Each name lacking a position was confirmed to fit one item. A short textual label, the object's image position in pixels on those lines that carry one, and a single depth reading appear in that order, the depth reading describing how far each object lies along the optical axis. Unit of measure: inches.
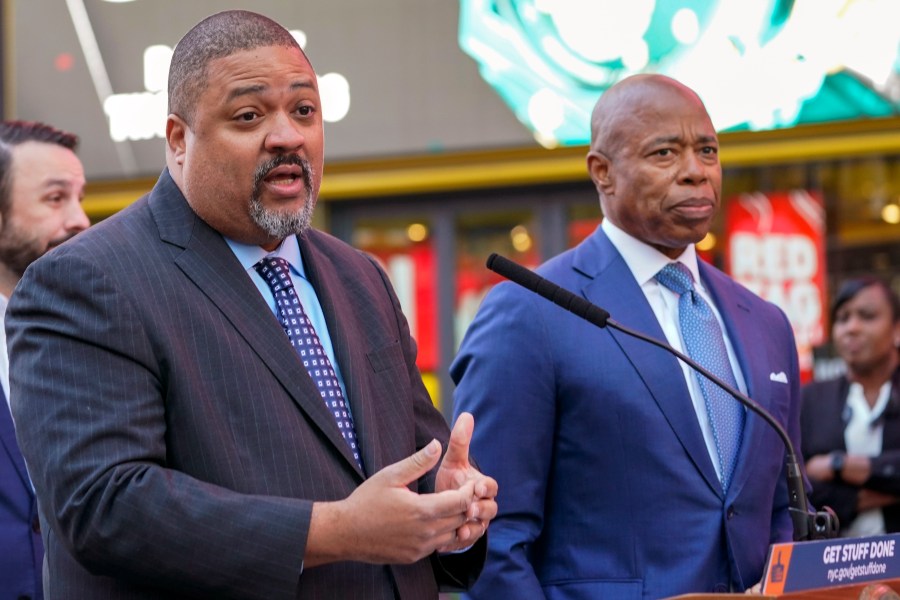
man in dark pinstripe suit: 183.8
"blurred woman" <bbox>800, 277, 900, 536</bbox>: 429.7
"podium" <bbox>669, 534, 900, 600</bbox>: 187.6
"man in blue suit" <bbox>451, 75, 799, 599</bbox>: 259.1
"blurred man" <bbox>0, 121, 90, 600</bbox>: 298.2
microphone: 225.9
